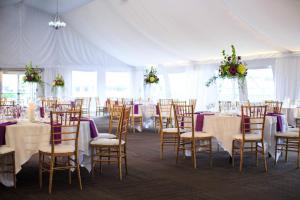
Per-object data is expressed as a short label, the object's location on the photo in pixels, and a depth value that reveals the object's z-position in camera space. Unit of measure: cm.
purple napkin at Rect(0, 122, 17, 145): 470
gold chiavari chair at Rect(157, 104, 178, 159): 651
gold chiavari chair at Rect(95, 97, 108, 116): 1665
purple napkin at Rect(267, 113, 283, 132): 629
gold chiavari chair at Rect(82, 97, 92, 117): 1551
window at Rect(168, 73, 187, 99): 1645
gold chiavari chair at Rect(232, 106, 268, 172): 571
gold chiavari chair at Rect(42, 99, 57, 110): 911
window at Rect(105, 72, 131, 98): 1867
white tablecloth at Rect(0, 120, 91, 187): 472
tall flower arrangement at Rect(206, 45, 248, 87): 654
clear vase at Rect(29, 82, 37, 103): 1662
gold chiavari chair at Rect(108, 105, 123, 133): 584
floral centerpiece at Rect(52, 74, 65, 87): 1373
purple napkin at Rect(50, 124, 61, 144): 477
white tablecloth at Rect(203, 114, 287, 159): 605
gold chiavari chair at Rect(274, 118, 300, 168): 606
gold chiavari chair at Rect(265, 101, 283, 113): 699
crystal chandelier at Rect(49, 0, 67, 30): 1345
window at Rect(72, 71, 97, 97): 1788
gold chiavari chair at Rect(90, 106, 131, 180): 509
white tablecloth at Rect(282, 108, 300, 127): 909
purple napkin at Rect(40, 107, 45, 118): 649
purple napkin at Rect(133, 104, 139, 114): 1065
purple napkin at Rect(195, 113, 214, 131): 636
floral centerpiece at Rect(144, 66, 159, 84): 1222
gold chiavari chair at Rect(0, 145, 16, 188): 460
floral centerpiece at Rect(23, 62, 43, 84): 1096
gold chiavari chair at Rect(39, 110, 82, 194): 454
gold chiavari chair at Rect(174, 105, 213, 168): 598
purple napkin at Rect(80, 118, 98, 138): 521
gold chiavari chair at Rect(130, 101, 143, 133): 1052
